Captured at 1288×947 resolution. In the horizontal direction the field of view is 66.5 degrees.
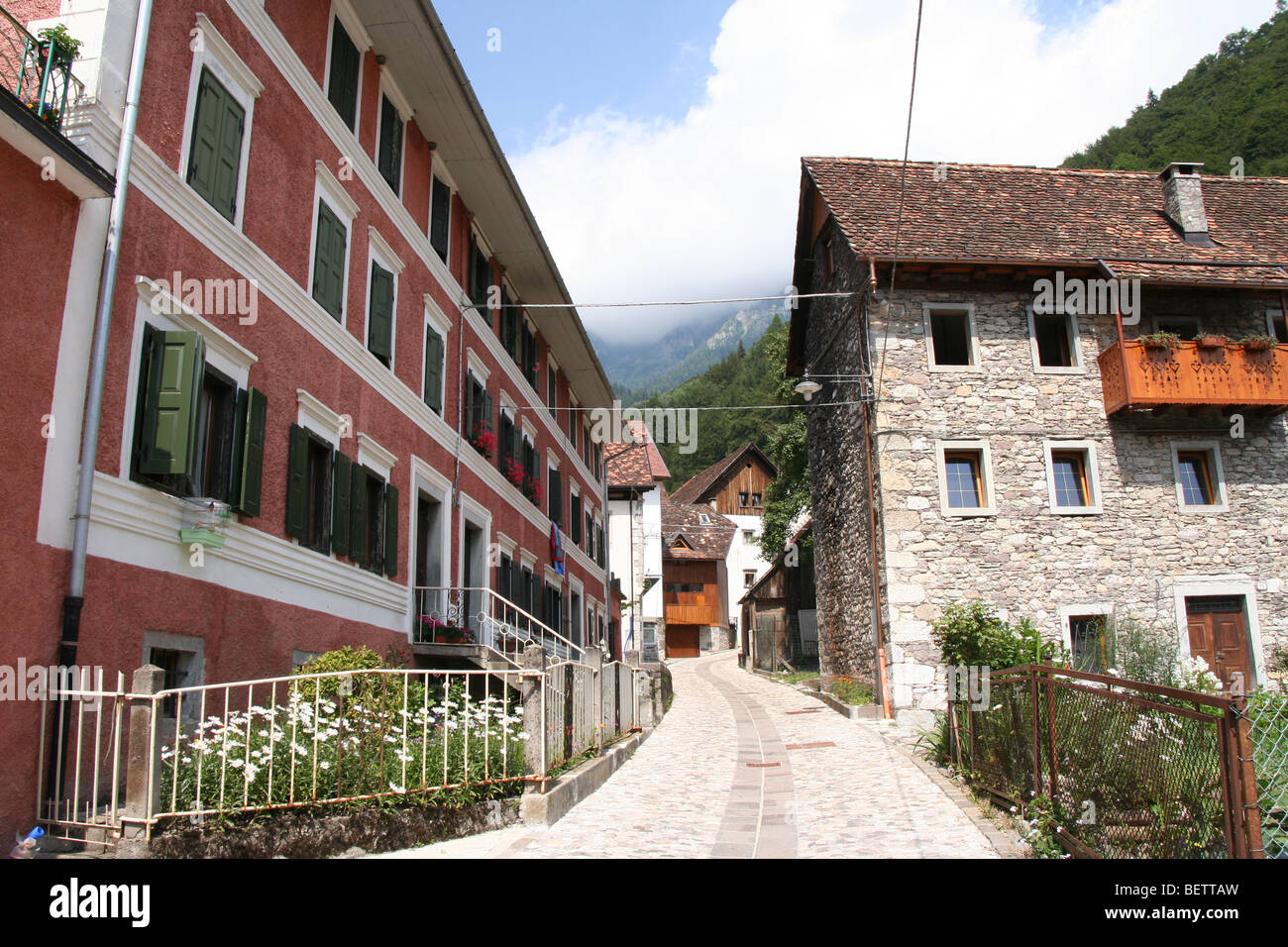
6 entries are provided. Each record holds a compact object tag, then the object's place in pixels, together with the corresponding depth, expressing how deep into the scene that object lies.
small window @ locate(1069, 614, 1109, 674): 18.86
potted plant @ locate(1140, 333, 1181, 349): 19.56
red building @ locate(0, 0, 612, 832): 7.36
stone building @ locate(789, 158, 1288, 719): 19.33
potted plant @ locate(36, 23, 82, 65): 7.62
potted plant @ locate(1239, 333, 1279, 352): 19.77
